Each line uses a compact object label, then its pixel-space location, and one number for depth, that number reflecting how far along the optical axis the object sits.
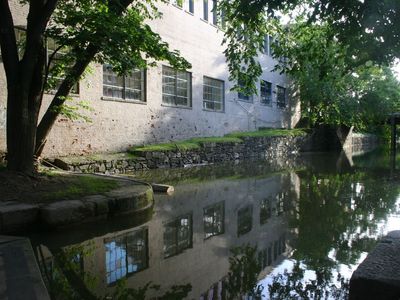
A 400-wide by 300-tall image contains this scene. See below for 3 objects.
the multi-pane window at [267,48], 30.59
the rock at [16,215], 6.13
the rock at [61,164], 12.90
